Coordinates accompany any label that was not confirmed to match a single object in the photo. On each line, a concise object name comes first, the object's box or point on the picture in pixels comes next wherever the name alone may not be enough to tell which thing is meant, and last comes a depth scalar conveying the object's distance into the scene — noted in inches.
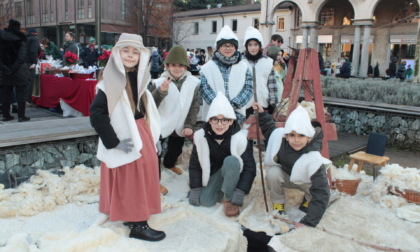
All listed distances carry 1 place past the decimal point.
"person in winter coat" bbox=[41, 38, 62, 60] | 385.7
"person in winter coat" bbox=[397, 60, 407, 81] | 741.3
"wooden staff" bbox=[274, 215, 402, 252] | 104.0
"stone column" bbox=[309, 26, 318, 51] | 949.1
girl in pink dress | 99.0
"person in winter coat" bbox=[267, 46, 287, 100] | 233.6
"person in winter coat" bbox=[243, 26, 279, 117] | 167.8
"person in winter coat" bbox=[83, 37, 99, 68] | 414.9
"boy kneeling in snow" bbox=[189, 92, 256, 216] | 128.6
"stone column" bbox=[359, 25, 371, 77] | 848.9
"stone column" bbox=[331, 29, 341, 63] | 1085.8
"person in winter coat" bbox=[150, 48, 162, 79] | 483.2
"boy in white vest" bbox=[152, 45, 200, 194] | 145.2
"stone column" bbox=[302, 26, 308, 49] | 962.1
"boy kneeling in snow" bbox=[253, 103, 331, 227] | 116.2
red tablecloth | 250.8
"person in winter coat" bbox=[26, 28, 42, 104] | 270.4
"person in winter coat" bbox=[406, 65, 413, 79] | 824.9
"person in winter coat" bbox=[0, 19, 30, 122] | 223.3
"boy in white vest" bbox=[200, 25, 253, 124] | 151.2
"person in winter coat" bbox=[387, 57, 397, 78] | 780.0
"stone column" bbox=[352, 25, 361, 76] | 875.4
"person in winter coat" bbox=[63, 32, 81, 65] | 353.7
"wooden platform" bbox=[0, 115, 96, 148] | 141.9
